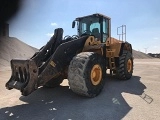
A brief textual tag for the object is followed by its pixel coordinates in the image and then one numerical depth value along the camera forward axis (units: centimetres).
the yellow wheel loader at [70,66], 335
